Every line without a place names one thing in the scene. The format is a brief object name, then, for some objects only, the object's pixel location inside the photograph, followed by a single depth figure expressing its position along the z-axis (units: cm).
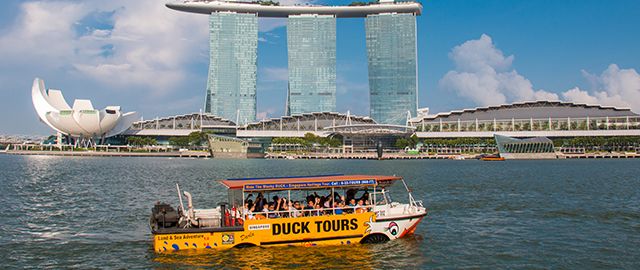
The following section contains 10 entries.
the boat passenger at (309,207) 2239
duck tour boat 2073
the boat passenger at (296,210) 2164
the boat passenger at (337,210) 2252
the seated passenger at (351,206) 2252
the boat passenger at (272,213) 2192
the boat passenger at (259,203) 2198
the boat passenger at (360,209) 2252
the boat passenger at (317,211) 2182
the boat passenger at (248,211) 2141
